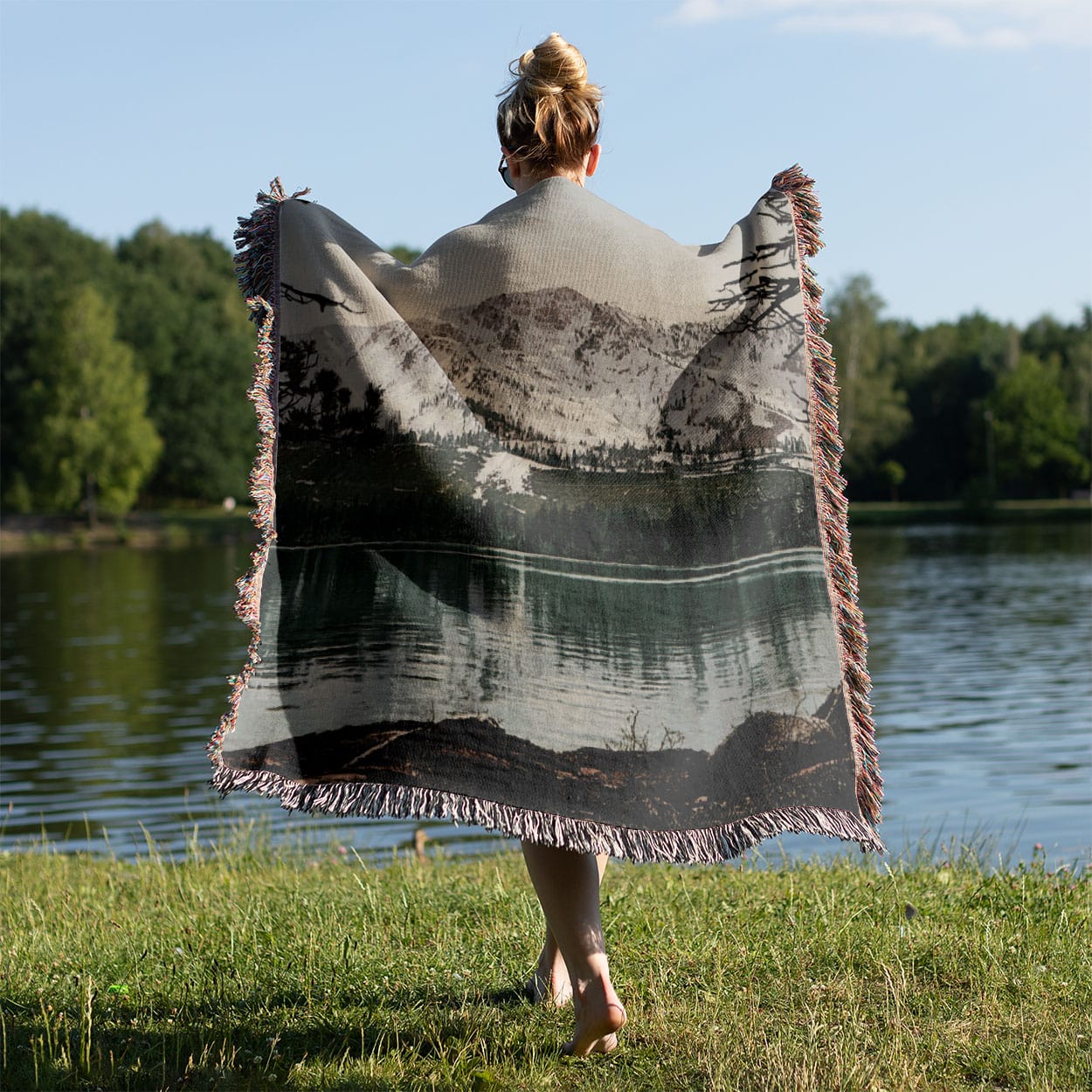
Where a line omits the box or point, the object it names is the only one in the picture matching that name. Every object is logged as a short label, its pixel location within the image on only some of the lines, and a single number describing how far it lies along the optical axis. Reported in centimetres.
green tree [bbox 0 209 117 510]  5150
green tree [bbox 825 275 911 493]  6450
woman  287
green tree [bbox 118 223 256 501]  5672
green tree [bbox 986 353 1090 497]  6625
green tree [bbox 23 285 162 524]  4900
